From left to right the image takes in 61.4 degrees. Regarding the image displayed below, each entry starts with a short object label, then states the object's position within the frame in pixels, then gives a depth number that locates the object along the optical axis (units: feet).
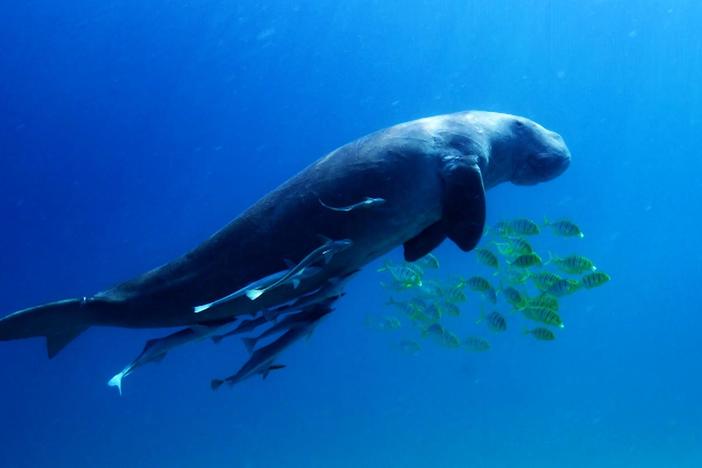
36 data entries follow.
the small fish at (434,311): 34.41
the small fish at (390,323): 40.74
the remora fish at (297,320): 13.82
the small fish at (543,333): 29.75
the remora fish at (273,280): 11.68
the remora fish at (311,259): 11.52
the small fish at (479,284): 30.78
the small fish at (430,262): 33.85
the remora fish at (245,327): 13.97
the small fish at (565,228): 30.86
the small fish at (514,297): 29.58
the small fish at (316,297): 13.33
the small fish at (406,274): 31.83
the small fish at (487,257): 30.76
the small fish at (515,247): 30.30
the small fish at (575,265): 27.71
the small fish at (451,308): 36.15
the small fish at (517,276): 32.86
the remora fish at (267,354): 13.58
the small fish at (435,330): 35.21
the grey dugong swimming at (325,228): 12.91
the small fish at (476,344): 36.81
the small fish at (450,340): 35.68
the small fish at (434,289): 36.86
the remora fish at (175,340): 13.50
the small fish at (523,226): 29.71
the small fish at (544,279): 29.71
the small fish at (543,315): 27.32
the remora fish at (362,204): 12.07
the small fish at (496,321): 29.99
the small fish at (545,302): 27.69
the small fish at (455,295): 35.55
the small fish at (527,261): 27.50
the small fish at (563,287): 28.53
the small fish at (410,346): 43.29
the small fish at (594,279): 27.48
